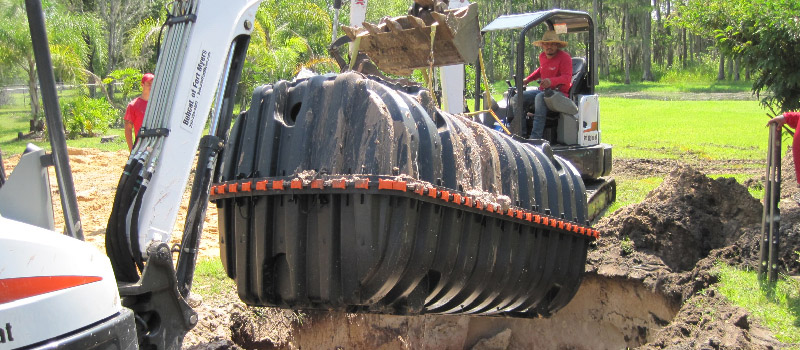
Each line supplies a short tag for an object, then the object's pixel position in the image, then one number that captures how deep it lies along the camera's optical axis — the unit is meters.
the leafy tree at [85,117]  23.31
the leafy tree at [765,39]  9.25
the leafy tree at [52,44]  23.78
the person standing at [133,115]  8.87
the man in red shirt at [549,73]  8.73
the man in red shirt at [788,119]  6.09
